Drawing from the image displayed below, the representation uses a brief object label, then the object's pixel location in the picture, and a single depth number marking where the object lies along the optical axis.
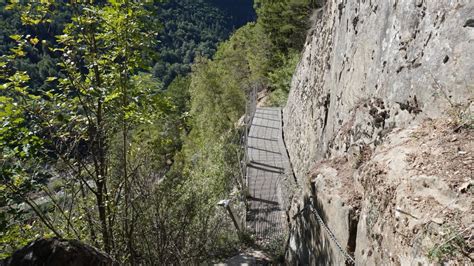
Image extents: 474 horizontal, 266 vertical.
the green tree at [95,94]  3.50
